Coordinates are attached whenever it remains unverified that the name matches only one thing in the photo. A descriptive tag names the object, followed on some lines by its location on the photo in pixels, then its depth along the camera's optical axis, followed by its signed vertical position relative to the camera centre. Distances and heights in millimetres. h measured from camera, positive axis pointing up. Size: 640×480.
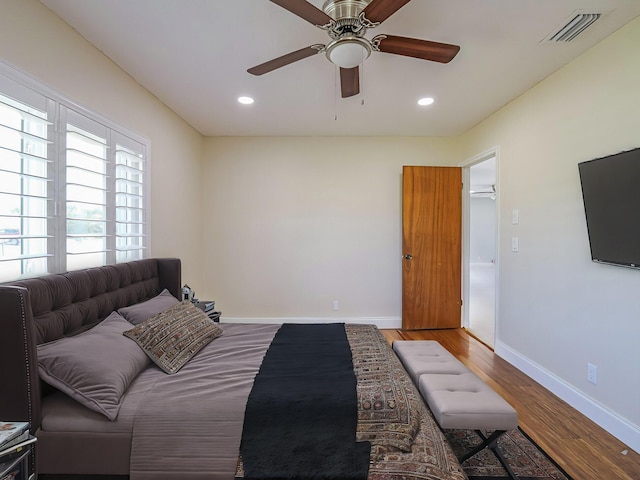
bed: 1377 -784
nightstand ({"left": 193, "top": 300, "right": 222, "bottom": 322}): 3205 -717
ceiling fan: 1483 +1094
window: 1661 +364
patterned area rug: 1694 -1260
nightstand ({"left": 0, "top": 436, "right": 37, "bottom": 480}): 1101 -795
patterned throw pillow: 1839 -607
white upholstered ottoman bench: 1577 -847
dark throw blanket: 1301 -849
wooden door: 4203 -45
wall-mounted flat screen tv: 1906 +226
